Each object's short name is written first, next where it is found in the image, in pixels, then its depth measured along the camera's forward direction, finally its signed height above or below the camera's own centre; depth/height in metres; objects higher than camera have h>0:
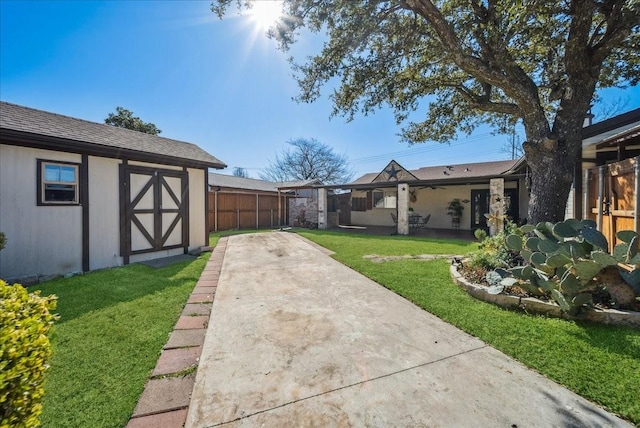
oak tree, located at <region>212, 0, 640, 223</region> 4.85 +3.39
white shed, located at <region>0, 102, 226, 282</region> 5.23 +0.39
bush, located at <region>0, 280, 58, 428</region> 1.20 -0.71
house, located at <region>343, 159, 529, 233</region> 13.05 +0.88
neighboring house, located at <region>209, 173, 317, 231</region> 15.00 +0.55
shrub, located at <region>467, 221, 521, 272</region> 4.97 -0.85
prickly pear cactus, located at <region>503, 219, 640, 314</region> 3.07 -0.66
